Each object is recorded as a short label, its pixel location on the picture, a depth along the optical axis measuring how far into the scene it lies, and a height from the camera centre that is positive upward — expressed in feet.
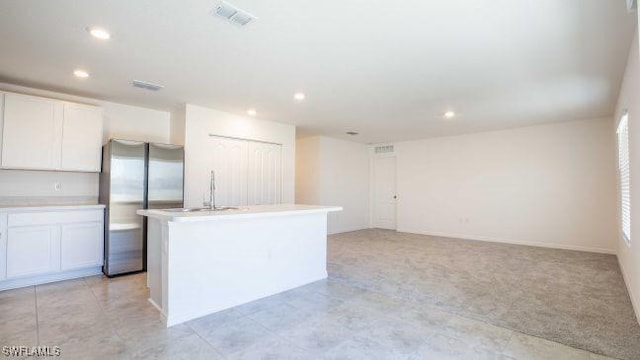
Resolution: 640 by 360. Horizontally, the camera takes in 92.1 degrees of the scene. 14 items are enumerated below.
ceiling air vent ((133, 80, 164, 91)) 12.32 +4.17
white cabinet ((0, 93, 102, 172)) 11.98 +2.17
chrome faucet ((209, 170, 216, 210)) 11.50 -0.54
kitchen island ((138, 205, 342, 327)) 8.91 -2.32
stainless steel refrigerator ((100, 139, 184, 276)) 13.33 -0.20
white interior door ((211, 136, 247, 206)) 16.62 +0.83
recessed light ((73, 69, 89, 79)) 11.19 +4.19
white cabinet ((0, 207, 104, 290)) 11.50 -2.33
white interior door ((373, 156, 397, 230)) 27.58 -0.50
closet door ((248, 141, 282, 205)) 18.43 +0.81
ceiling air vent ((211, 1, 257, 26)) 7.20 +4.18
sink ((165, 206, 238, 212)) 10.79 -0.82
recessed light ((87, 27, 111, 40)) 8.21 +4.19
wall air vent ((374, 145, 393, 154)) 27.72 +3.45
